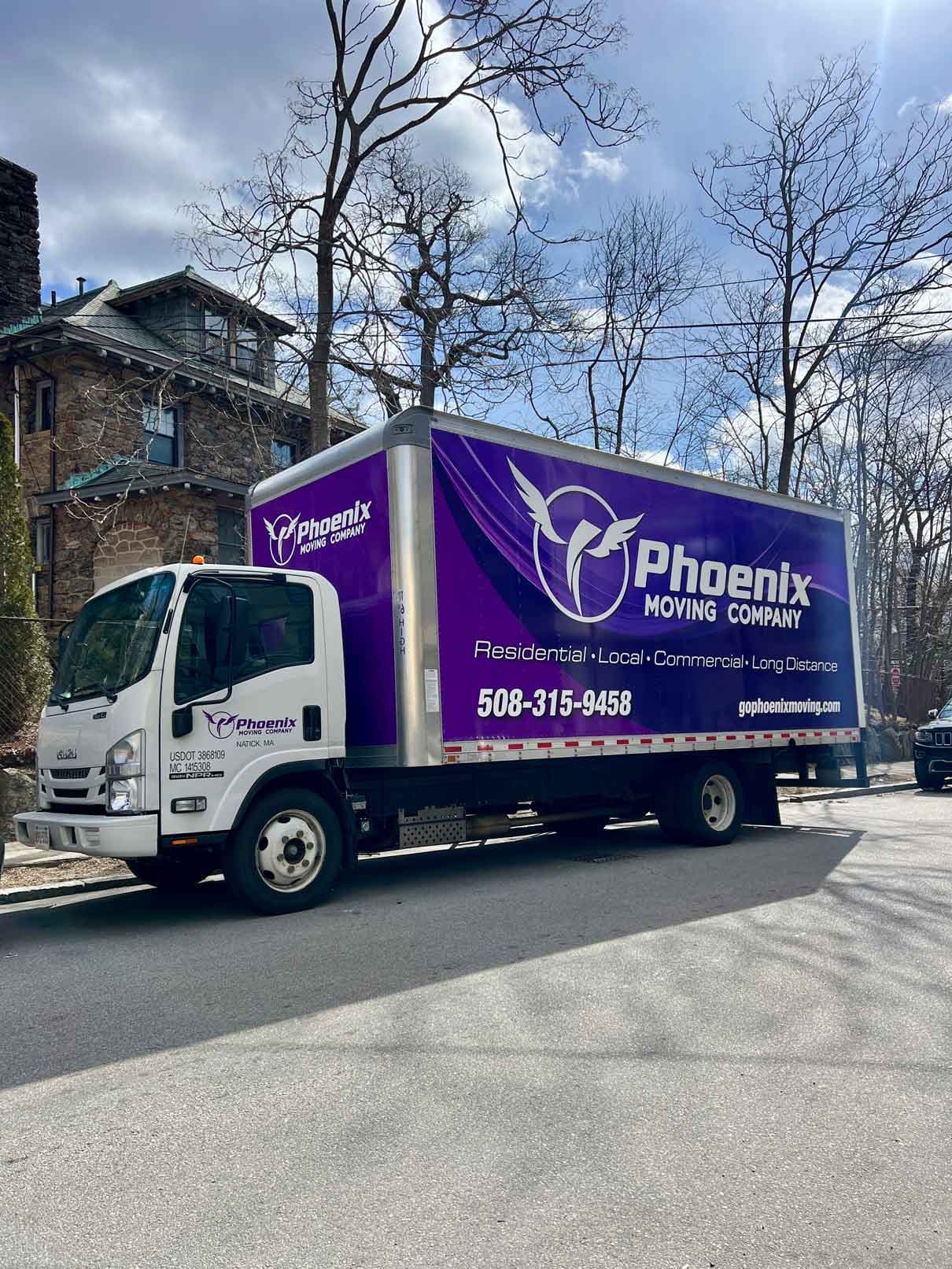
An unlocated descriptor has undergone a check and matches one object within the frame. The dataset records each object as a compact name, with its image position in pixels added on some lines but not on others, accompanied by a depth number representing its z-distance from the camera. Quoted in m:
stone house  21.61
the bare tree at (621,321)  23.28
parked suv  17.62
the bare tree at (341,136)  15.11
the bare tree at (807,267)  21.31
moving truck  7.26
